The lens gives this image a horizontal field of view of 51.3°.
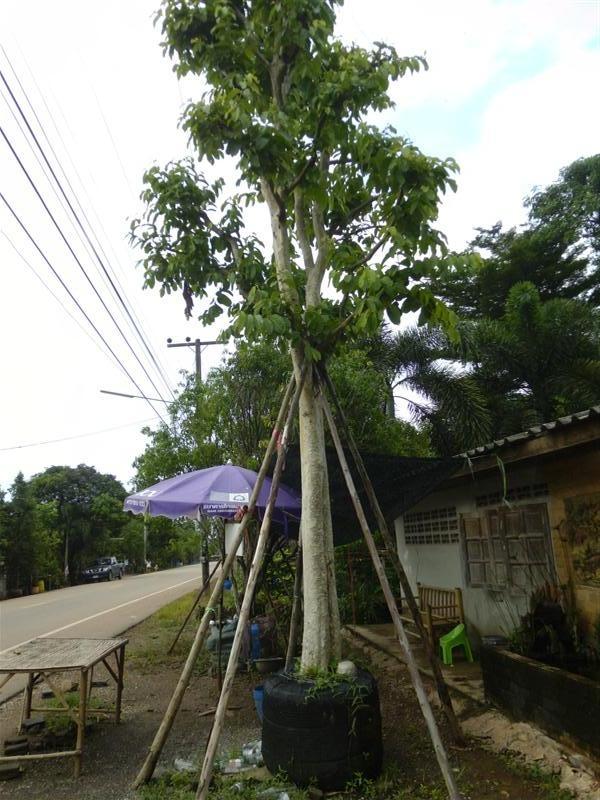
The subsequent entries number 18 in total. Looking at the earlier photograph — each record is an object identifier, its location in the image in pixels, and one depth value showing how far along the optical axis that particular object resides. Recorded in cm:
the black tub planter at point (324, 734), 417
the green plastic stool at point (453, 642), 758
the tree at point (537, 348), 1459
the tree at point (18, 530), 2653
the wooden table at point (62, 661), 462
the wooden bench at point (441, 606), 782
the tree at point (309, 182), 488
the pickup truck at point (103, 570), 3466
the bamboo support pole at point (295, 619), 531
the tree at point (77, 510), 3544
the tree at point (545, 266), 2066
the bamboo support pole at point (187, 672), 441
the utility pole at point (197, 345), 1780
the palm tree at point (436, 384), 1335
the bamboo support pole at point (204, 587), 862
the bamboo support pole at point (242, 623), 389
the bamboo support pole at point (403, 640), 379
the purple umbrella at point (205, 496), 643
